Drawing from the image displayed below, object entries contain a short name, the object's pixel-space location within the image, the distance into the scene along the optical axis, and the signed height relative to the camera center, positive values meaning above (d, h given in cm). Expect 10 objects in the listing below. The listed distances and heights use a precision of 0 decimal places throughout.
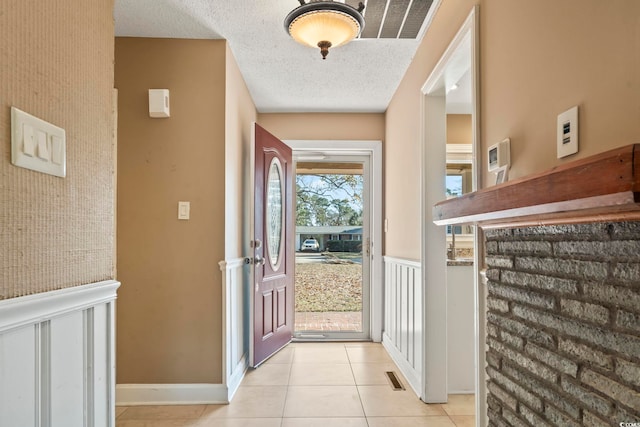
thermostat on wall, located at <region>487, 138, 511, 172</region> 142 +23
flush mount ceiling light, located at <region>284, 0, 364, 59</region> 197 +102
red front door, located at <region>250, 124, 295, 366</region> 322 -30
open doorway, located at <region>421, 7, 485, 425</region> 252 -48
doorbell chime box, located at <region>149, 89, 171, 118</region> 255 +76
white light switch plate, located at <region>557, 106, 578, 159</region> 104 +23
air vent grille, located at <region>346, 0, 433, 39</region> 216 +119
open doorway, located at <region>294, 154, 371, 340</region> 429 -24
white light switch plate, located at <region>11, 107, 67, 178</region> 83 +17
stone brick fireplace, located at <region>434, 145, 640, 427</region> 69 -18
